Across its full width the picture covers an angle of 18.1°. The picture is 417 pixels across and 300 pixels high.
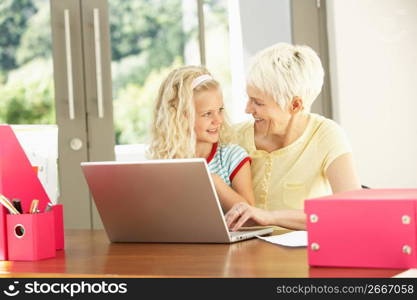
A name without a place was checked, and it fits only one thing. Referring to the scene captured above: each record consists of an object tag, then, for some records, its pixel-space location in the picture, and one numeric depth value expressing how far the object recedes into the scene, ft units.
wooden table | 7.32
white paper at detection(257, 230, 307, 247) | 8.13
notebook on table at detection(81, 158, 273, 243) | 8.17
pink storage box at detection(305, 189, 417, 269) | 7.15
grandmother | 9.93
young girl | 10.01
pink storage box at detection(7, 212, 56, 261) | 8.10
